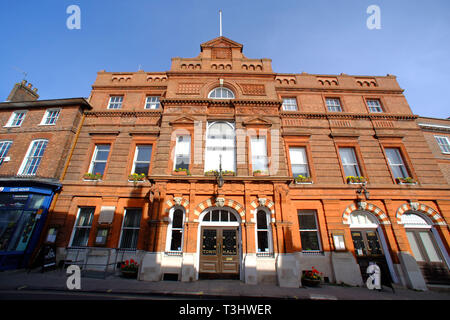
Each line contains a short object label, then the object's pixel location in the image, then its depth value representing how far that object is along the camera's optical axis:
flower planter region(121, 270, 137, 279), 9.12
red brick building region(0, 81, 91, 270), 10.35
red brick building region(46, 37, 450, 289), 9.60
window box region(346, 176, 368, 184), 11.80
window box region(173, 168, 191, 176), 10.73
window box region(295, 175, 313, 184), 11.69
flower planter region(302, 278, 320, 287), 8.81
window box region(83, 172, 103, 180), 12.04
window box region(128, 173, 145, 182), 11.79
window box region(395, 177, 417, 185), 11.85
